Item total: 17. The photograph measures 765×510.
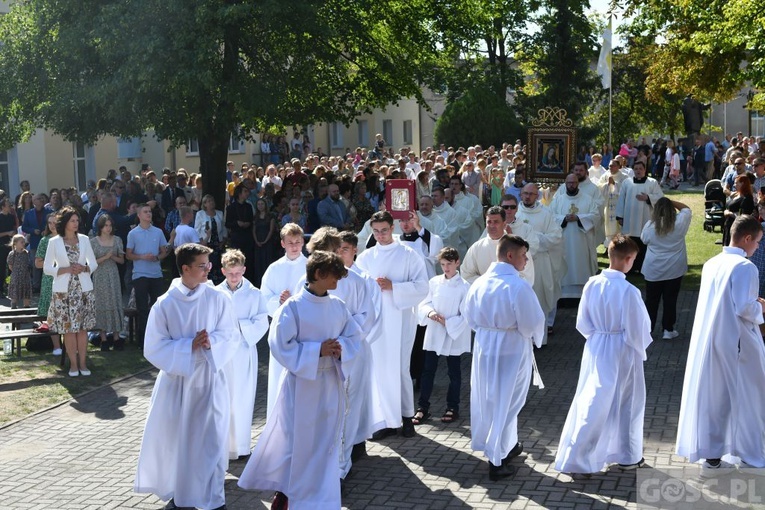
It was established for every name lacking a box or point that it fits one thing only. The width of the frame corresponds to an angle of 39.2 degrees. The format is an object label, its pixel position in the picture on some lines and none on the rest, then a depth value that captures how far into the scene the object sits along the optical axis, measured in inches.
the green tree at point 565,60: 1769.2
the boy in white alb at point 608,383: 320.5
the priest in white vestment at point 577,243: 635.5
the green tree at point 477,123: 1491.1
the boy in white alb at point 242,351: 354.6
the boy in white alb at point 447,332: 396.2
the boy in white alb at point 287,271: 373.7
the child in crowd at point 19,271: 649.0
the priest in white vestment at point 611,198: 772.6
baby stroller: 924.6
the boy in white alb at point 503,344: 328.2
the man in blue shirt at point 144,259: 561.3
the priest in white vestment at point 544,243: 563.2
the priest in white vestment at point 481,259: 458.6
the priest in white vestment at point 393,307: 381.7
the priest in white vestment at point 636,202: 719.1
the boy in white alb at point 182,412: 301.1
